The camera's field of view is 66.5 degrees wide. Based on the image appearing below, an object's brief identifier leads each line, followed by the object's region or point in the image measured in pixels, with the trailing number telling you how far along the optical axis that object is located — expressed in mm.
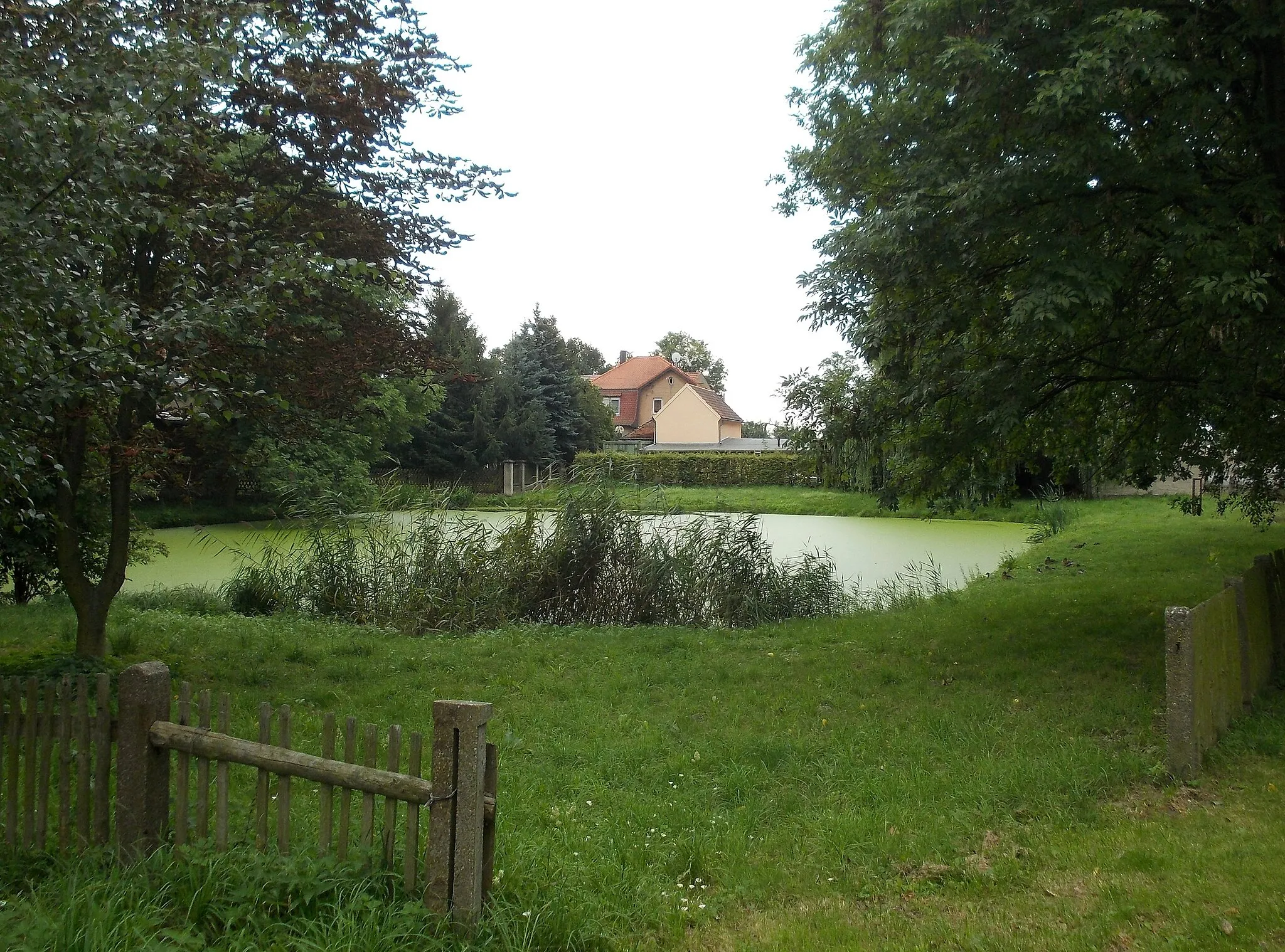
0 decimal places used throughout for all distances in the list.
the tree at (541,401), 42031
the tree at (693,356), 97250
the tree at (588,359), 85475
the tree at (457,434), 40750
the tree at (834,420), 10008
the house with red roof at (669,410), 63344
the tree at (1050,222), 7152
